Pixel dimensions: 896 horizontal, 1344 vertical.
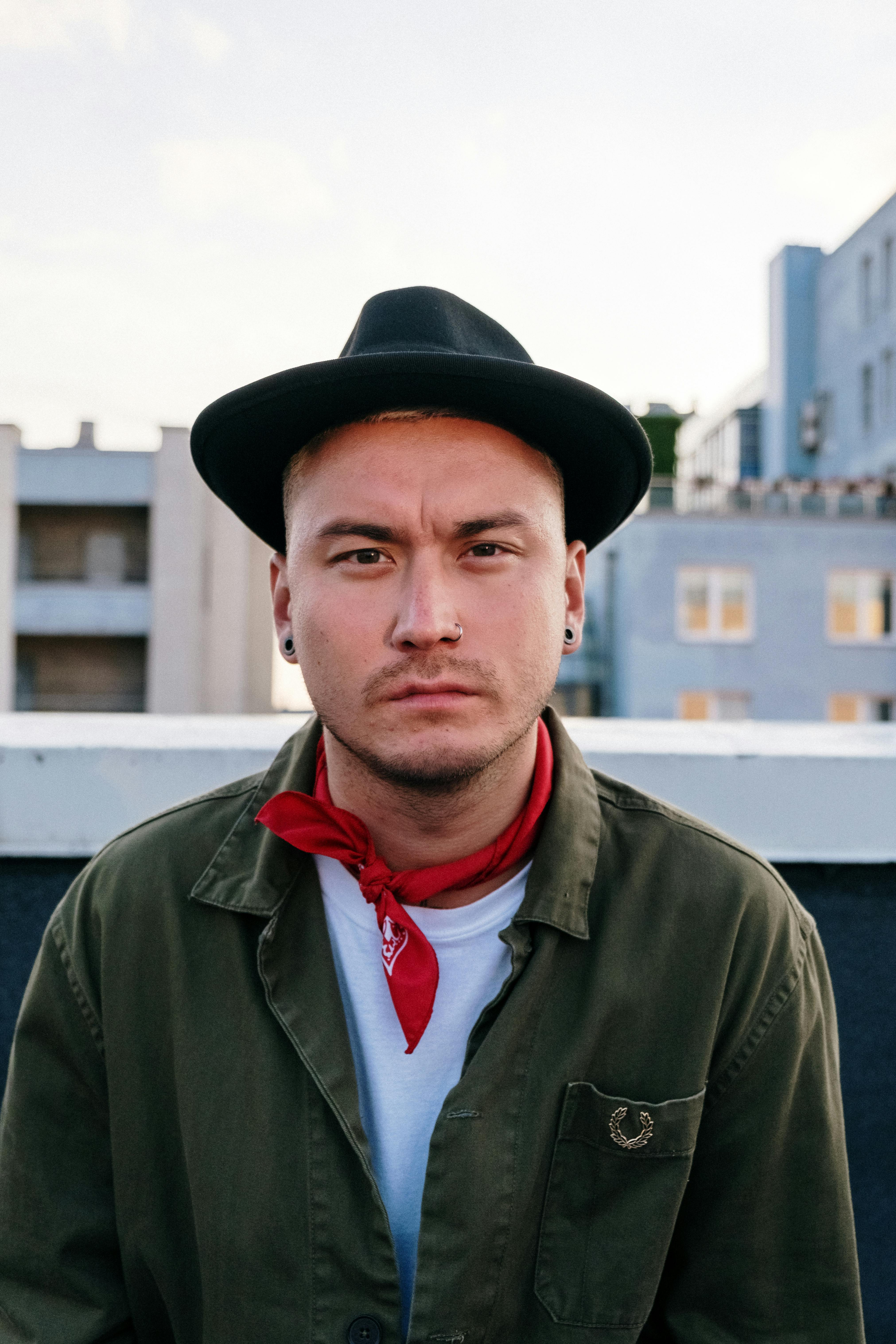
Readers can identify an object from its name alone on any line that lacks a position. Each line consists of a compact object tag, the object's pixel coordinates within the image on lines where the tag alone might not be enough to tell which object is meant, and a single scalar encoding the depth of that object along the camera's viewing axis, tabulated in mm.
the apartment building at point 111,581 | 28812
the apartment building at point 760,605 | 21094
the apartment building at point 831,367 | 26516
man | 1298
